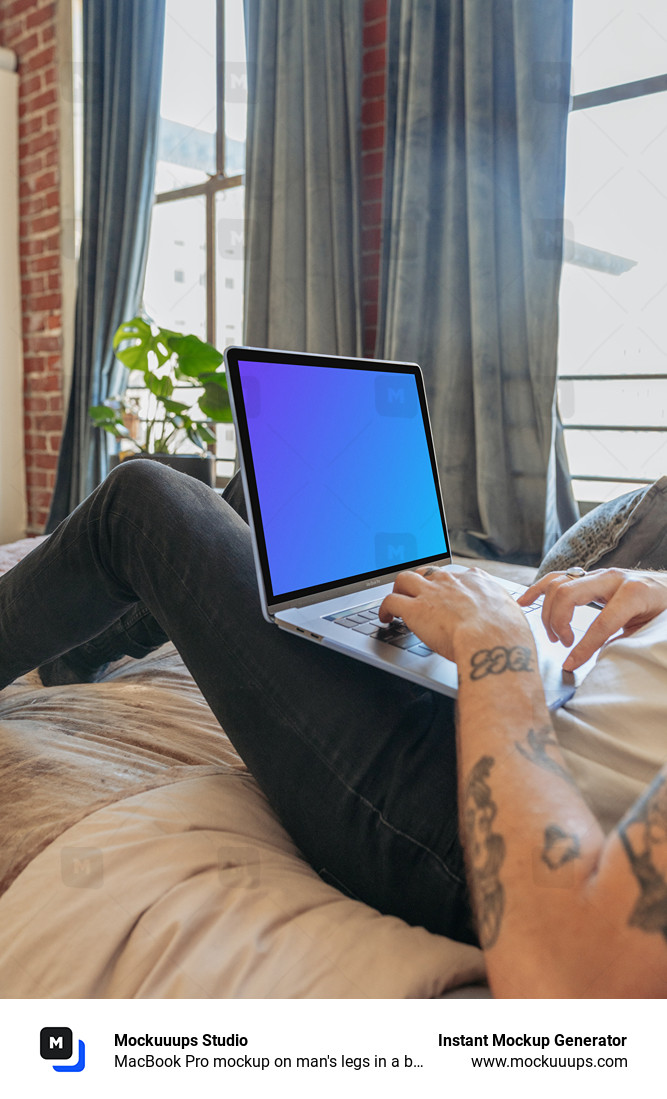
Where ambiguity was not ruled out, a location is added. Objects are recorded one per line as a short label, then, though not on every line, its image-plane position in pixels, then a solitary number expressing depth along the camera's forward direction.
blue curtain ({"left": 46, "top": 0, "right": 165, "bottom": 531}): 3.31
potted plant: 2.79
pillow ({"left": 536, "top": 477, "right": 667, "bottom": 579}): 1.28
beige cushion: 0.55
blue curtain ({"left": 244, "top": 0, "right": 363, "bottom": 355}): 2.54
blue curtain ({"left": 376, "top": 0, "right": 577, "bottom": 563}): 2.08
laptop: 0.78
